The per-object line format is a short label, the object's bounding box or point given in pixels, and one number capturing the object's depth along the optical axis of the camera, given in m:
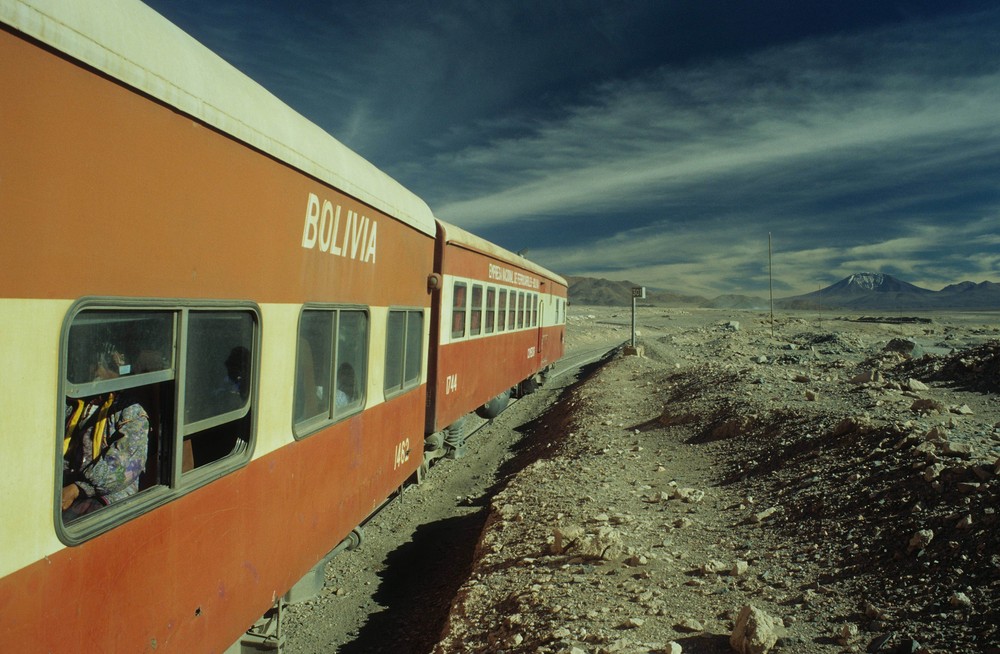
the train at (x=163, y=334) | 1.95
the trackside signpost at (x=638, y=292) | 21.23
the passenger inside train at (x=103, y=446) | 2.25
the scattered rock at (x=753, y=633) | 3.74
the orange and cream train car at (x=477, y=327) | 7.71
